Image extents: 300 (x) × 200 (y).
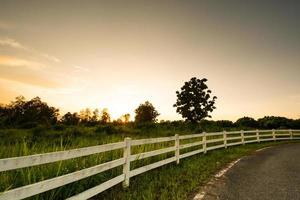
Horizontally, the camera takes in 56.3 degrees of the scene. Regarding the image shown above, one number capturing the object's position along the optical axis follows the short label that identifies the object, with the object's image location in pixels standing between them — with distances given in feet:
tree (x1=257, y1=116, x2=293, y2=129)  194.27
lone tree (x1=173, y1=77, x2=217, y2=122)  202.90
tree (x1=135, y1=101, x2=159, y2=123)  402.17
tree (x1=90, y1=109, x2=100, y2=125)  579.48
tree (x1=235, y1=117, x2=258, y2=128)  197.88
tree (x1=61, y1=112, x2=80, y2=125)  496.72
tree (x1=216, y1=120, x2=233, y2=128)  162.11
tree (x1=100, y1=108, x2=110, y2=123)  574.97
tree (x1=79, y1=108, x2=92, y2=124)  581.94
